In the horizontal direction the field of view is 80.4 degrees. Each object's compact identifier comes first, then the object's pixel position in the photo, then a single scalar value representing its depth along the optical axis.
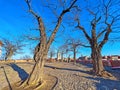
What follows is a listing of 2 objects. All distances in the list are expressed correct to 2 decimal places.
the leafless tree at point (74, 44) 8.61
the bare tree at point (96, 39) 7.65
